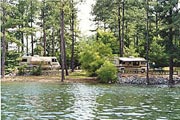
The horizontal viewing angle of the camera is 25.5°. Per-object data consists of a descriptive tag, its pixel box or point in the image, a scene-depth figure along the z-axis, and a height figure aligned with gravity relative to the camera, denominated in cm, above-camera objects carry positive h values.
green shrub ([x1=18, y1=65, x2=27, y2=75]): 5206 -103
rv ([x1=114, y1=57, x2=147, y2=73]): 5210 -29
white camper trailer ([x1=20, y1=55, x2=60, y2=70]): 5538 +1
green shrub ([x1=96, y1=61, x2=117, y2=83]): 4406 -124
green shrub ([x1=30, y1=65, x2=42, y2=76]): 5150 -116
